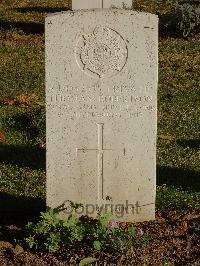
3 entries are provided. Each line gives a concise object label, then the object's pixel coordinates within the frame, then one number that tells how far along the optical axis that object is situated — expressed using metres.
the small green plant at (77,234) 5.18
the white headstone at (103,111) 5.23
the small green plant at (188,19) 13.59
